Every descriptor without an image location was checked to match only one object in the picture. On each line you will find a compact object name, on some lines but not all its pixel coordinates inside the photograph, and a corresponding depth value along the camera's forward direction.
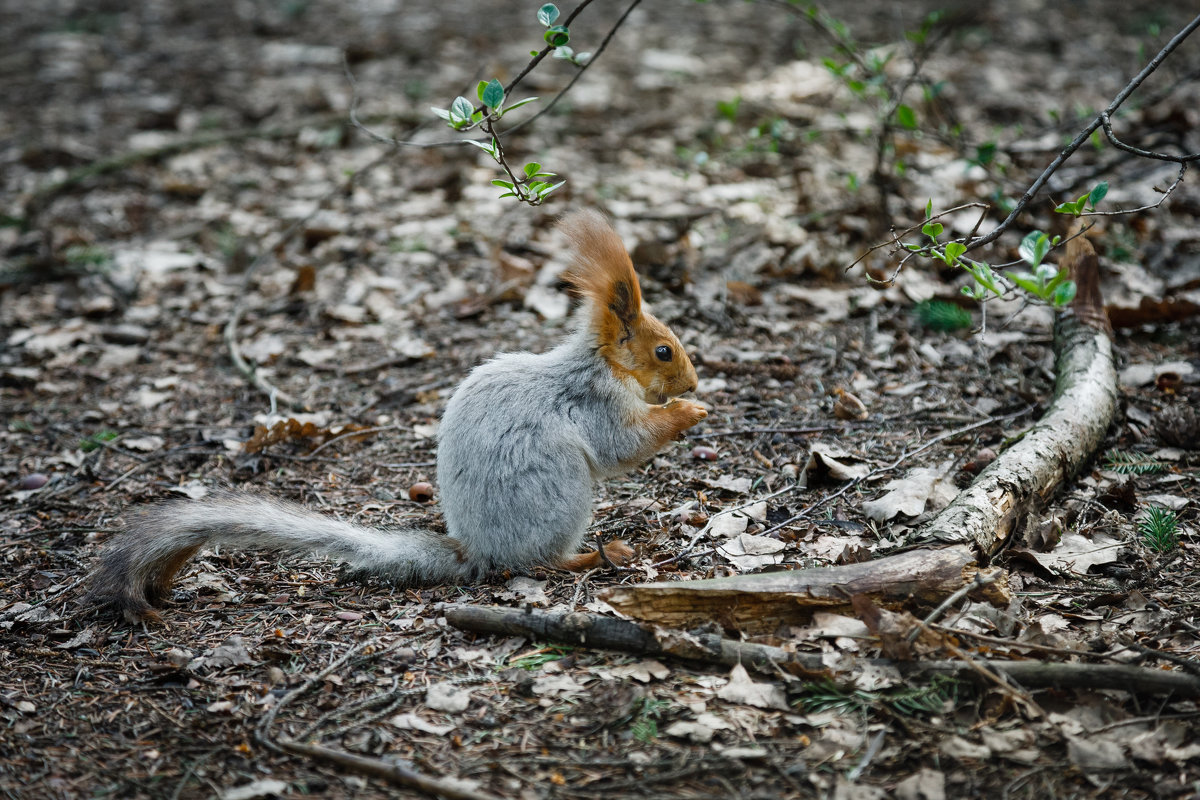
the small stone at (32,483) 3.91
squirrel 2.93
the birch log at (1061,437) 2.89
